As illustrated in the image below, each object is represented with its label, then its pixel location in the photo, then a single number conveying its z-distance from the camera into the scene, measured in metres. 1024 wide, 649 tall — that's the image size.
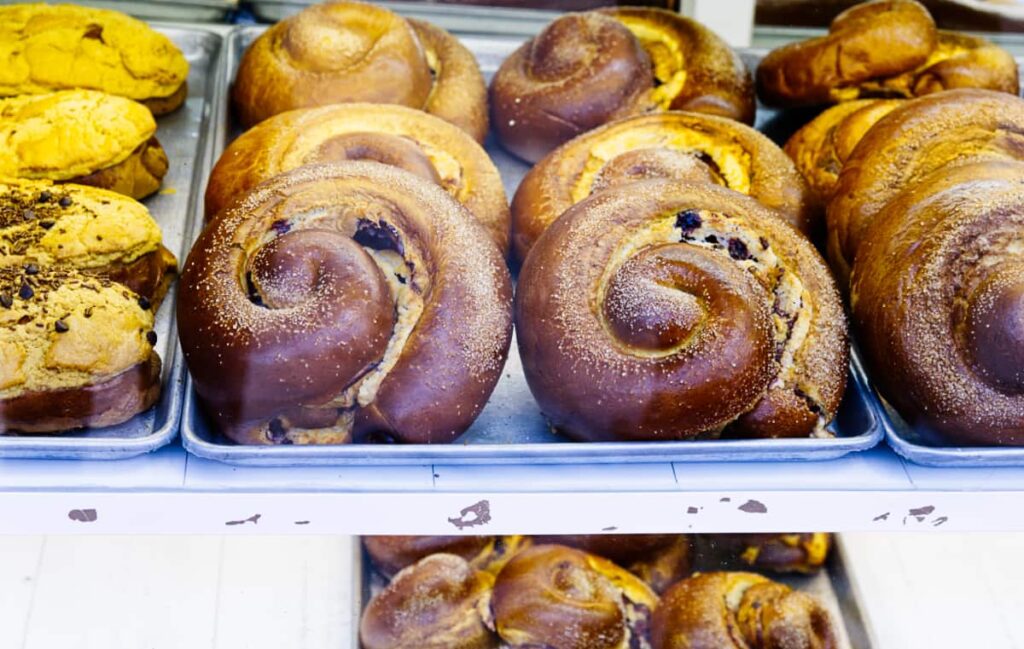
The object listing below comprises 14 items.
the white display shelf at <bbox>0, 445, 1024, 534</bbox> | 1.27
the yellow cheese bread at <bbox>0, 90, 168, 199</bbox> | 1.68
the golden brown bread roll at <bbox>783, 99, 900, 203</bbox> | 1.91
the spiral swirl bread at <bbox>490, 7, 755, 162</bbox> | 2.00
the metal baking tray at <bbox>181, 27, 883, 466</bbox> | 1.30
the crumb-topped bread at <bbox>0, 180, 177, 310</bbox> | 1.46
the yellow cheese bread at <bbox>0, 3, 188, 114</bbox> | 1.91
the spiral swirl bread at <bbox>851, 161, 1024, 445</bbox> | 1.34
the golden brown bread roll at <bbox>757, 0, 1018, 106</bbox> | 1.96
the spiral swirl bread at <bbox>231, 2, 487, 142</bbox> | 1.93
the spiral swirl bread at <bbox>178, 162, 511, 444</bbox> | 1.29
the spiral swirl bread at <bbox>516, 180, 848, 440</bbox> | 1.33
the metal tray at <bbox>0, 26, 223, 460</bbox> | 1.28
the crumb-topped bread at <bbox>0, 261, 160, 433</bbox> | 1.29
